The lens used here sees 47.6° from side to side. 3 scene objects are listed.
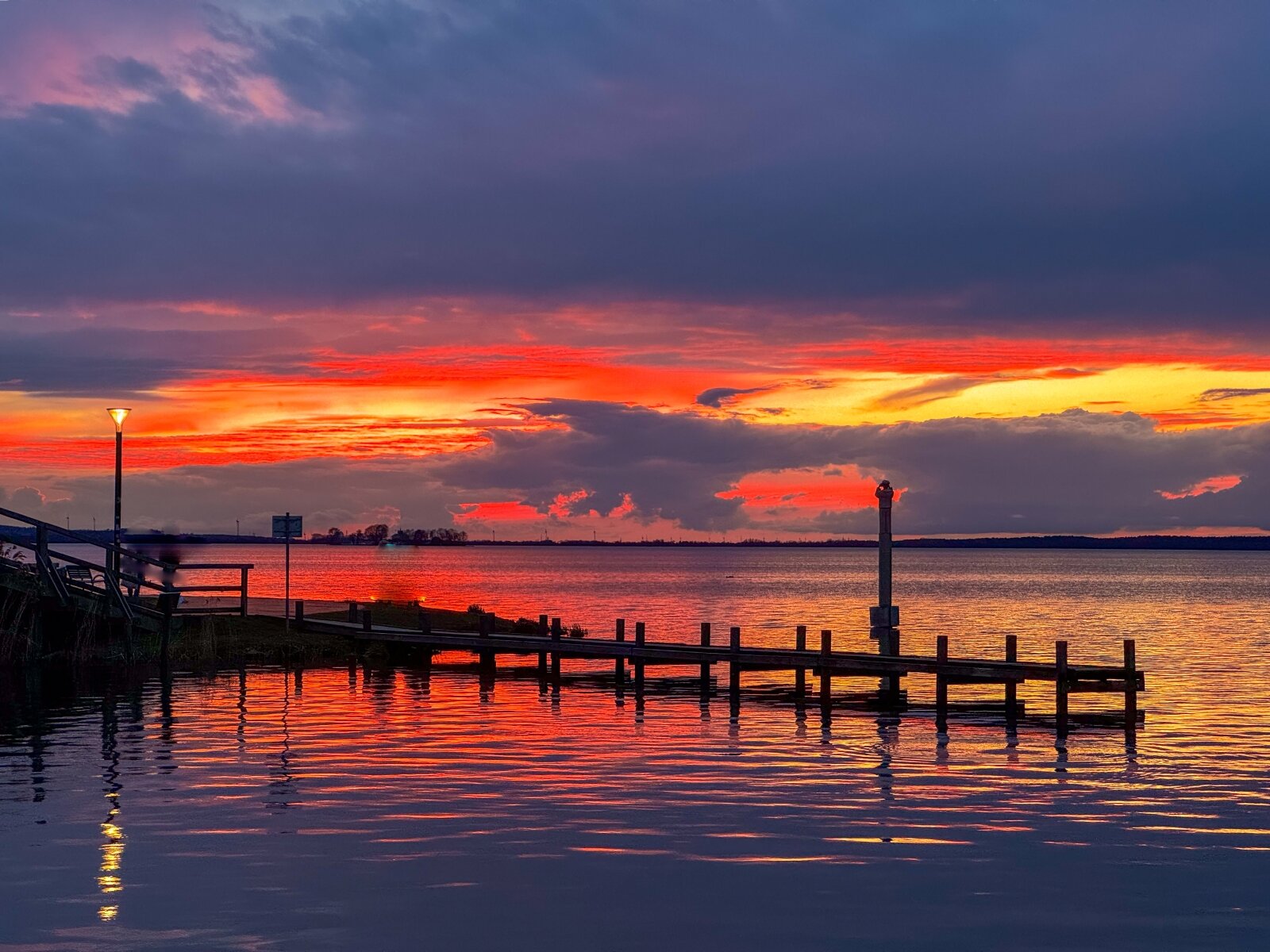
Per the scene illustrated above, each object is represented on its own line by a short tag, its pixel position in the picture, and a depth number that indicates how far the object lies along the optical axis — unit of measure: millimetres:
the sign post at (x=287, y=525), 44469
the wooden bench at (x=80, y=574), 43181
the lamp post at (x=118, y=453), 41312
